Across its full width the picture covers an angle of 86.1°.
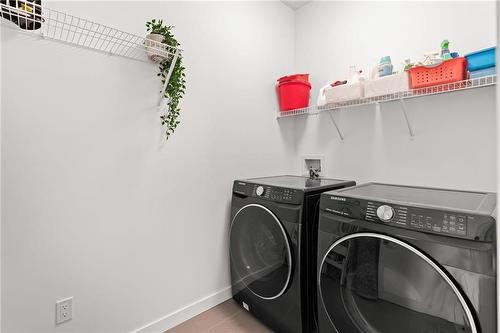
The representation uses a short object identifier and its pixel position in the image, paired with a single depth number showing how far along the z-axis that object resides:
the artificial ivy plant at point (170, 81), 1.46
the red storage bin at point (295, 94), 2.15
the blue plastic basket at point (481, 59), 1.30
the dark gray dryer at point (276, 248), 1.48
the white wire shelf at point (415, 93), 1.31
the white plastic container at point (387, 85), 1.53
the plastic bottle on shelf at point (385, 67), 1.66
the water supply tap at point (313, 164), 2.23
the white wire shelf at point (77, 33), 1.06
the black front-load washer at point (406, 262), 0.89
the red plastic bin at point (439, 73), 1.36
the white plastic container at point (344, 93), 1.73
